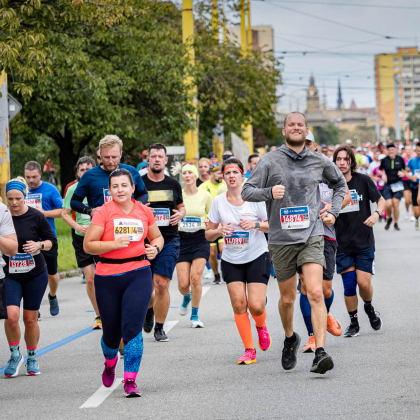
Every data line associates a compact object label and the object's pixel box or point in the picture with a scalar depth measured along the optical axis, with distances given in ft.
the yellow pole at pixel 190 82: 143.33
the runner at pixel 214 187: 86.17
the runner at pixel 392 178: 137.69
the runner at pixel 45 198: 71.46
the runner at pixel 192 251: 64.54
